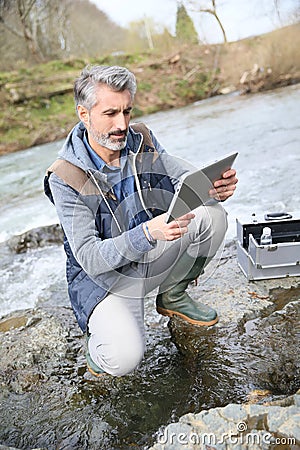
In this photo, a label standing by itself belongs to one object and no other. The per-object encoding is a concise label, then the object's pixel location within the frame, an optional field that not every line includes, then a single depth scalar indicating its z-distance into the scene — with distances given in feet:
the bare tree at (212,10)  58.08
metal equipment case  7.82
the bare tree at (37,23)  71.46
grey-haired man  5.77
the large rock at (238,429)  3.93
